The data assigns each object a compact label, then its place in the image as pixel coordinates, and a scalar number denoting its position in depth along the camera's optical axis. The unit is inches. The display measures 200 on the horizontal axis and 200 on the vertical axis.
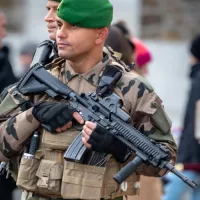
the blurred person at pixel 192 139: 638.5
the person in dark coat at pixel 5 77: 542.3
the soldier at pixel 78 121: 381.1
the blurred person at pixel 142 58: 587.5
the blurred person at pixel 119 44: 514.6
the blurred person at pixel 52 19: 428.1
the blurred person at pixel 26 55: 808.9
